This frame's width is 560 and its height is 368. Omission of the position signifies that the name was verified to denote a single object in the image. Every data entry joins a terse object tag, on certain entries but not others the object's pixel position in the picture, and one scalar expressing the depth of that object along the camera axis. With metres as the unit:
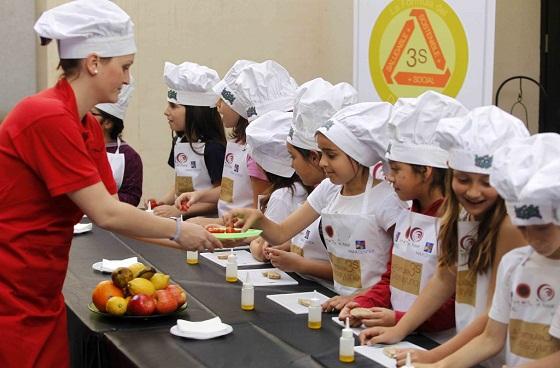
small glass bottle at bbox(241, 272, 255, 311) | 2.93
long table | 2.45
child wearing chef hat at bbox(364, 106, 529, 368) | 2.42
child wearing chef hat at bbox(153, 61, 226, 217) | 4.88
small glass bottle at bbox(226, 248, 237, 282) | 3.30
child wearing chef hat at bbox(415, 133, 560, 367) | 2.03
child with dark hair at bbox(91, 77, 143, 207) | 4.78
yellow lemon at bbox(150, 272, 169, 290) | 2.93
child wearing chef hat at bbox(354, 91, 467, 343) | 2.78
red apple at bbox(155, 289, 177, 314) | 2.82
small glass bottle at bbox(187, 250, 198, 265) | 3.62
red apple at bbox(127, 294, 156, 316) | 2.79
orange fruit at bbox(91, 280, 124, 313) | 2.84
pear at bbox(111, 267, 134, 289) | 2.91
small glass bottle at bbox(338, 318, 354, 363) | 2.38
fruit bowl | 2.80
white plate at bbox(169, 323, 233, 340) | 2.62
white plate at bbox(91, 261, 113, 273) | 3.48
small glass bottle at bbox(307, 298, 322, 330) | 2.70
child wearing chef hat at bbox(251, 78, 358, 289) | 3.41
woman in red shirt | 2.38
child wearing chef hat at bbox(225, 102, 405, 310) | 3.05
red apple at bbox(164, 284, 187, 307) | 2.87
